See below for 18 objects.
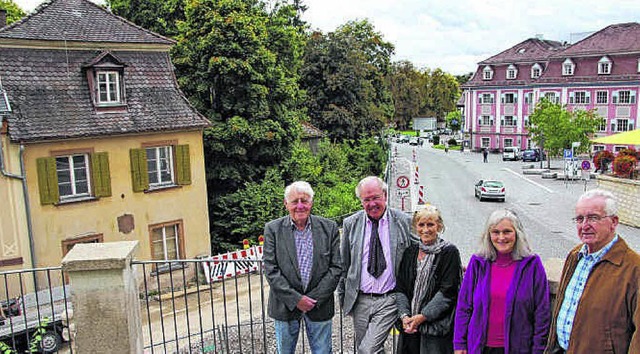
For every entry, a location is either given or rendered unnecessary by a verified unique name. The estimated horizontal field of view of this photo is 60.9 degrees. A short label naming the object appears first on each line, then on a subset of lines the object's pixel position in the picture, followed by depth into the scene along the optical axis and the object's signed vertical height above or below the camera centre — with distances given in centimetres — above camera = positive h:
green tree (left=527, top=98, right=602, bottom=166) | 4456 -187
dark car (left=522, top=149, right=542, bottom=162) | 5575 -504
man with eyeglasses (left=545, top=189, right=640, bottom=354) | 337 -119
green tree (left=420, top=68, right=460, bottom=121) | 9831 +306
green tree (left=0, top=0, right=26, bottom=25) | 3358 +720
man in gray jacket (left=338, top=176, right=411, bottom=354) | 479 -133
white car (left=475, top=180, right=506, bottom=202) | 3162 -484
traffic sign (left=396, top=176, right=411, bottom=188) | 2100 -279
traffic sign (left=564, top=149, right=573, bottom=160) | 3588 -331
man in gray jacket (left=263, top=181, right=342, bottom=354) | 483 -133
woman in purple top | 389 -134
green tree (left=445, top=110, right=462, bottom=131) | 9358 -201
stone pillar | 442 -147
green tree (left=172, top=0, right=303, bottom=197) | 2125 +114
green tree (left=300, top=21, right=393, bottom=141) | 3506 +171
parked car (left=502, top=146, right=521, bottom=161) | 5708 -499
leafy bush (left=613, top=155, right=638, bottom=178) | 2475 -281
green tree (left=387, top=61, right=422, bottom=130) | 8375 +314
